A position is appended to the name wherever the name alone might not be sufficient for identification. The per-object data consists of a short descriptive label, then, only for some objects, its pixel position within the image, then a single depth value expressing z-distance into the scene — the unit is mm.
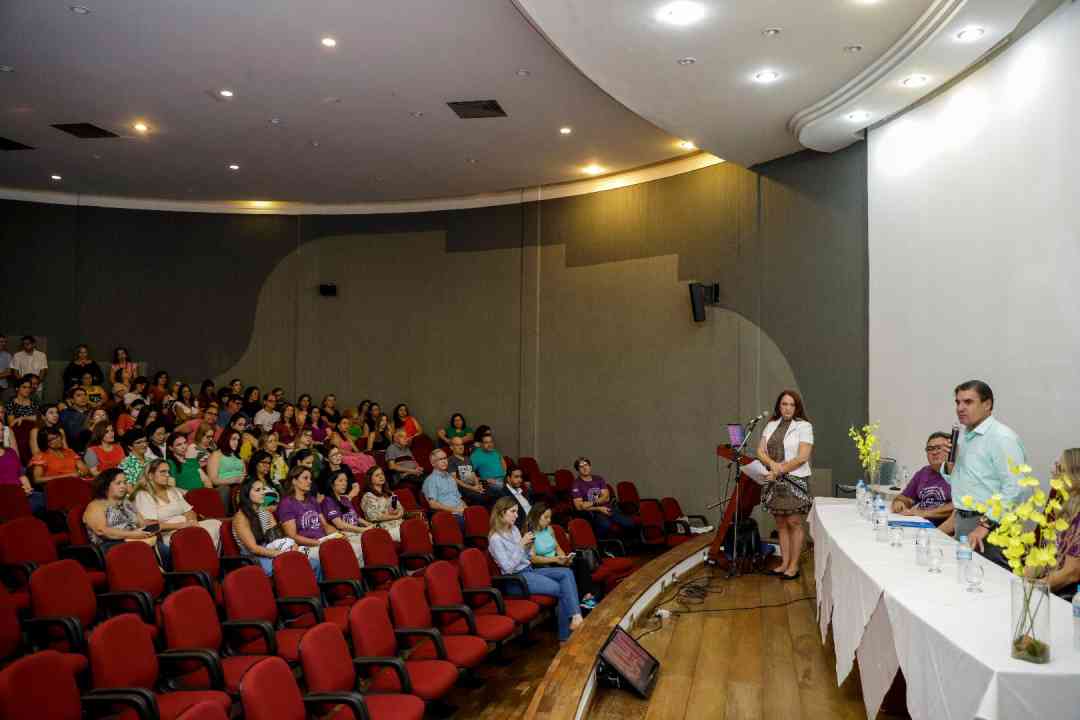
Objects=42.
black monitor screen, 3869
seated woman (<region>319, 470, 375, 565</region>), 5949
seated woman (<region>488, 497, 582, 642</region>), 5355
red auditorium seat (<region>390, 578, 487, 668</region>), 4051
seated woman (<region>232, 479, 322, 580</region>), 5156
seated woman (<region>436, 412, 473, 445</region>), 10055
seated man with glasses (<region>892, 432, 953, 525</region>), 4848
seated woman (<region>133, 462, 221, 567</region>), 5457
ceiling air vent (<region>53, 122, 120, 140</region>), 8008
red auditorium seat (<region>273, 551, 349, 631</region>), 4344
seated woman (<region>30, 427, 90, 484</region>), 6379
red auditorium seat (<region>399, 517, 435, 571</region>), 5621
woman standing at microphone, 5613
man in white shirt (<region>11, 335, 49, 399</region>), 10134
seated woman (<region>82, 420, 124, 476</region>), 6598
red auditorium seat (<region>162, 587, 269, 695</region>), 3604
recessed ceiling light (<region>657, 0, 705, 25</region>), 4543
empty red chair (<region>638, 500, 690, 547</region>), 7488
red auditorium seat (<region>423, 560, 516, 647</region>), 4484
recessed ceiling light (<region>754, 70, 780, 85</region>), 5555
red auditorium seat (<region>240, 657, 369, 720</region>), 2844
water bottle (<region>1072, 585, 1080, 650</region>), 2356
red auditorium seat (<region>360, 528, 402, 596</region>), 5234
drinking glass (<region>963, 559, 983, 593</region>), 2947
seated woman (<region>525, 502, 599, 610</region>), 5648
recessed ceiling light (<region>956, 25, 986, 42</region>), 4680
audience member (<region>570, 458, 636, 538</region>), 7566
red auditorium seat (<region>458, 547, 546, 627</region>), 4879
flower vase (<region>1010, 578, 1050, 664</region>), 2279
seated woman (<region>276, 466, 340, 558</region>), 5441
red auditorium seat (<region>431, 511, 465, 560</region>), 6027
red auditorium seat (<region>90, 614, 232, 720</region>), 3137
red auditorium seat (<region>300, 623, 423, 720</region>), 3303
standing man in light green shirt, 3705
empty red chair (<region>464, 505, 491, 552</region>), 6340
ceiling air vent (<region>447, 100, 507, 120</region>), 7223
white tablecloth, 2201
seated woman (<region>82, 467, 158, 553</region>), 5012
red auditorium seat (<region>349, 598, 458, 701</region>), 3621
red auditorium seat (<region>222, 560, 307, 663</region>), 4004
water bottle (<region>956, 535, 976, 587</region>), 3023
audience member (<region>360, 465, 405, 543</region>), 6367
